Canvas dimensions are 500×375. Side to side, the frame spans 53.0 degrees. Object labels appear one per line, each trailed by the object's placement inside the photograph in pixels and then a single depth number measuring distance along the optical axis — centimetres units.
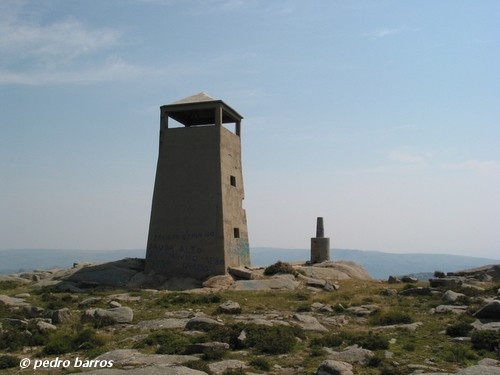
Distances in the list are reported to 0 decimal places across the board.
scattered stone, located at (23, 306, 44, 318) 1750
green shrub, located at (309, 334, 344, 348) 1288
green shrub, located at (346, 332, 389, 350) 1249
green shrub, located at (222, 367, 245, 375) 1007
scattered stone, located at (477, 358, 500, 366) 1108
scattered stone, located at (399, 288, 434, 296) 2349
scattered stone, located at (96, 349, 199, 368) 1099
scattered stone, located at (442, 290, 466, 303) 2033
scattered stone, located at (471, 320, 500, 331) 1432
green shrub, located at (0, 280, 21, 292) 2733
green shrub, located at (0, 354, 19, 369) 1126
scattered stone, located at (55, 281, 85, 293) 2494
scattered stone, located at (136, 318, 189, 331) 1504
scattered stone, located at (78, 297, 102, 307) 1991
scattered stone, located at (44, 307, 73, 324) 1599
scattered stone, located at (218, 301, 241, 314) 1775
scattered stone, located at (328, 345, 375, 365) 1128
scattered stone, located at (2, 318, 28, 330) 1495
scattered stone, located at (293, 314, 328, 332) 1513
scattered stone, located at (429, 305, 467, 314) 1809
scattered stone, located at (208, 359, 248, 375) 1041
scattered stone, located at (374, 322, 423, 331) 1533
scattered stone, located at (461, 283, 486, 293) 2262
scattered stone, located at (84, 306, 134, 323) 1595
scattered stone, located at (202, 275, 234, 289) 2561
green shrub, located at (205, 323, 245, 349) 1261
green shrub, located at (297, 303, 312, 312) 1886
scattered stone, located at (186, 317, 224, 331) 1437
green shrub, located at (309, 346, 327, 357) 1186
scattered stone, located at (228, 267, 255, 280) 2684
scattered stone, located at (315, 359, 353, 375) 992
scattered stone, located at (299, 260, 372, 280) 3136
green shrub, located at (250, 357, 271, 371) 1071
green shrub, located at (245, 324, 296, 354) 1214
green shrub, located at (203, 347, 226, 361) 1130
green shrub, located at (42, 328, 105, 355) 1242
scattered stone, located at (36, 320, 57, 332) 1436
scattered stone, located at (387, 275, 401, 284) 3121
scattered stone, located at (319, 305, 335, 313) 1858
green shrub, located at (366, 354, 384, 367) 1096
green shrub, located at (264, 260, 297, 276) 2850
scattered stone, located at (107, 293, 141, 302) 2129
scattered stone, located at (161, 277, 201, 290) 2634
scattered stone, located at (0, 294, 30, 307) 1985
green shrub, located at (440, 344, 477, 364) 1160
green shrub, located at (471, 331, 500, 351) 1236
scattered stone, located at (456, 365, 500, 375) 1000
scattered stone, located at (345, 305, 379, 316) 1820
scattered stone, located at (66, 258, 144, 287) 2720
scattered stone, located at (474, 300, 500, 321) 1582
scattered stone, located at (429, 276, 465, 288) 2586
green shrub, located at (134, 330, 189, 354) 1201
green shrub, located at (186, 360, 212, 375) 1024
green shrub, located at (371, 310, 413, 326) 1636
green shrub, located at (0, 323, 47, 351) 1296
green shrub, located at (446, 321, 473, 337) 1413
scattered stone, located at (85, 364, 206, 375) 989
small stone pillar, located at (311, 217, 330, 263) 3750
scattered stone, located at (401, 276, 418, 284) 3117
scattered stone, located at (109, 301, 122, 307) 1894
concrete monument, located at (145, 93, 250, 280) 2792
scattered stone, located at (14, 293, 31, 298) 2285
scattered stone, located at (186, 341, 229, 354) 1183
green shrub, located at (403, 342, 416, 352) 1250
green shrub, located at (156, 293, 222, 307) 2014
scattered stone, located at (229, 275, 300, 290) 2493
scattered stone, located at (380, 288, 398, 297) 2342
